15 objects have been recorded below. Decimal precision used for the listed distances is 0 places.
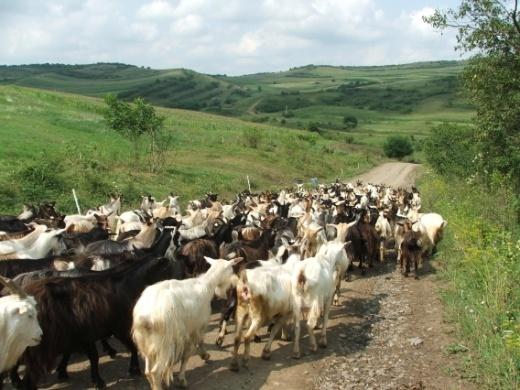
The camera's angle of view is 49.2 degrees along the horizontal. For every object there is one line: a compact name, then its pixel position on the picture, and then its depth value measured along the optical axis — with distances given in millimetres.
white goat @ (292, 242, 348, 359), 8164
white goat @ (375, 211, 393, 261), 14680
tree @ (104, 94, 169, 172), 29609
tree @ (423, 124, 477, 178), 22969
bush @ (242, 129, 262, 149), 46519
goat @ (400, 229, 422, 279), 13031
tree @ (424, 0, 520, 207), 14305
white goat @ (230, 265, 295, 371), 7691
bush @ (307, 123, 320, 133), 76500
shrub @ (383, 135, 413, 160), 64688
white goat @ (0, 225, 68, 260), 9500
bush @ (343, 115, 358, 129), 90250
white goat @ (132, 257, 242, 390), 6379
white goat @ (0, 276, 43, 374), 5531
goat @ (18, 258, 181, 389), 6480
